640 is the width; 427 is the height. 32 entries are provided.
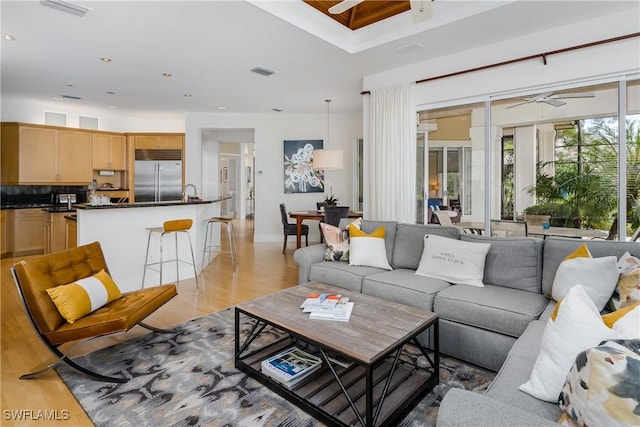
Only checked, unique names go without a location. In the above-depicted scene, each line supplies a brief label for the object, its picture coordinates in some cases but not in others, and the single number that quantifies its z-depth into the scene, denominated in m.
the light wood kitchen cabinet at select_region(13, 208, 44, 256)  6.05
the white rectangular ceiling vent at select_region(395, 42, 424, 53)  3.77
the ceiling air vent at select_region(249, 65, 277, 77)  4.58
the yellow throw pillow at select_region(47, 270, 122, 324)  2.24
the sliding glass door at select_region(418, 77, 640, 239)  3.20
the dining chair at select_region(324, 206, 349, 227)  5.49
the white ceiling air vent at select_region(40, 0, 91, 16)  2.93
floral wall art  7.61
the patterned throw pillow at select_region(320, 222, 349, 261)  3.62
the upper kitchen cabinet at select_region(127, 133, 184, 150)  7.43
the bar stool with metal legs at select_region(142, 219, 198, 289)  3.96
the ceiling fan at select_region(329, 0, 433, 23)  2.12
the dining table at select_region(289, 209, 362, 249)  6.16
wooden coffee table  1.78
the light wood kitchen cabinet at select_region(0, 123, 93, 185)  6.09
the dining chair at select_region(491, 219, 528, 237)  3.84
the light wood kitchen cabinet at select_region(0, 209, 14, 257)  5.85
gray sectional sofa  1.99
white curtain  4.39
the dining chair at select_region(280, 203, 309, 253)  6.55
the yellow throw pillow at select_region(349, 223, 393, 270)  3.45
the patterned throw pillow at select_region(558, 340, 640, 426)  0.90
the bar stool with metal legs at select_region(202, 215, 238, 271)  5.11
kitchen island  3.82
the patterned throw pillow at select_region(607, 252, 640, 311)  1.94
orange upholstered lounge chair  2.13
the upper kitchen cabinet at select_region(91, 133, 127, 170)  7.00
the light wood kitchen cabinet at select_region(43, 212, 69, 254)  6.00
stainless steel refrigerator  7.46
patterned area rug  1.86
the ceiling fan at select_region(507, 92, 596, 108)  3.42
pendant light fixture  5.79
